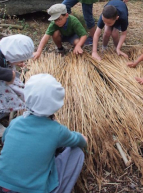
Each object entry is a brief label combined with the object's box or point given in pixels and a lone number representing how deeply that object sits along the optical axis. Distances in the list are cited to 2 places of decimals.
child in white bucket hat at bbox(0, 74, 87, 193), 1.28
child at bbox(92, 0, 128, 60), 2.64
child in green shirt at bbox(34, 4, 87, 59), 2.76
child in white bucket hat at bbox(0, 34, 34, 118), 1.73
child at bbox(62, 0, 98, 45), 3.19
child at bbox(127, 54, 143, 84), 2.58
